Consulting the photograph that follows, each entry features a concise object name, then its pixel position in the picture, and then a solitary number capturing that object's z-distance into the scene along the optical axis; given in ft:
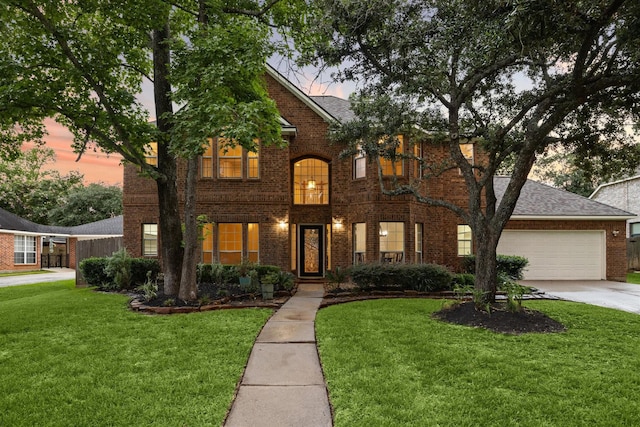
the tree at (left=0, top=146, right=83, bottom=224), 110.63
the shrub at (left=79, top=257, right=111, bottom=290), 43.98
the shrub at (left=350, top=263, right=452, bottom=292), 37.86
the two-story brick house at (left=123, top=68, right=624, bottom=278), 47.50
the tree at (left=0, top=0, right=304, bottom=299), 27.94
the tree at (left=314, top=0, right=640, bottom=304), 20.22
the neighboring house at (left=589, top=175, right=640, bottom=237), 80.43
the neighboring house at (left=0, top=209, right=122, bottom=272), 83.92
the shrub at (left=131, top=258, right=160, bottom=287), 42.73
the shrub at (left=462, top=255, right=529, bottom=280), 46.01
